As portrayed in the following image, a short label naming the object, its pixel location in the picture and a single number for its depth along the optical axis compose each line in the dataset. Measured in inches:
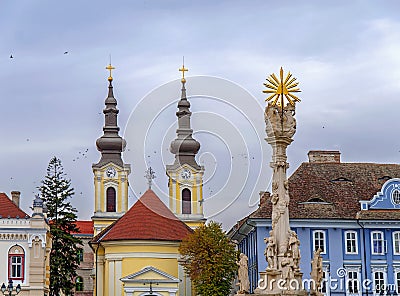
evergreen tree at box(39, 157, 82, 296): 2829.7
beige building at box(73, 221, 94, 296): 4455.5
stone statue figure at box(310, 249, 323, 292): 1337.4
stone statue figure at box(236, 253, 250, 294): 1317.7
